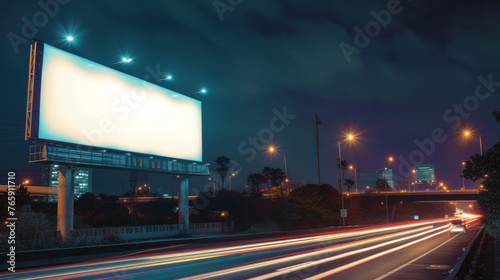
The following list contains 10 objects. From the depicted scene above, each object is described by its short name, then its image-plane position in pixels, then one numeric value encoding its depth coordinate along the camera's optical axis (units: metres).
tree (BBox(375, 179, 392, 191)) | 166.02
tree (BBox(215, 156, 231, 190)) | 126.56
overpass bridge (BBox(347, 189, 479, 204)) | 89.50
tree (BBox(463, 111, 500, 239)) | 11.84
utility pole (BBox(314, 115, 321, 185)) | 59.69
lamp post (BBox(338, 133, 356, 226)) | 50.81
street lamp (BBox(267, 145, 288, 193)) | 56.94
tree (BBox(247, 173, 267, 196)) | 126.69
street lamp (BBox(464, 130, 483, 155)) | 34.56
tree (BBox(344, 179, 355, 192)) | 143.25
